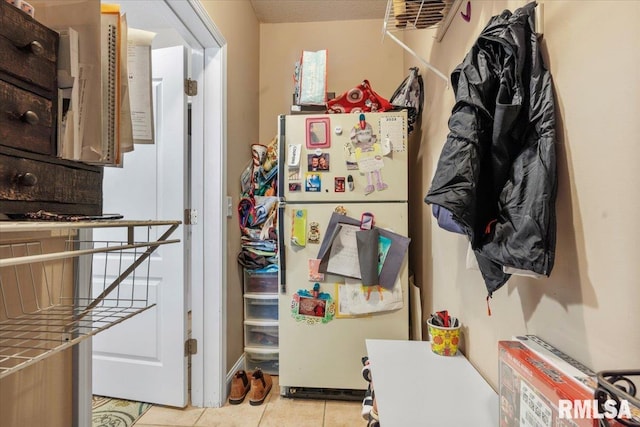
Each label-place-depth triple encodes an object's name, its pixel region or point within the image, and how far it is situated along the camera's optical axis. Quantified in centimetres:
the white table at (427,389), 87
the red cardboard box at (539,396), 50
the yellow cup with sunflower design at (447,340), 124
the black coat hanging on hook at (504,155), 68
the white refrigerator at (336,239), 176
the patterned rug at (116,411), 163
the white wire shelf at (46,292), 70
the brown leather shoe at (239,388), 177
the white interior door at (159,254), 172
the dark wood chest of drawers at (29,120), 56
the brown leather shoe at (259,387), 178
